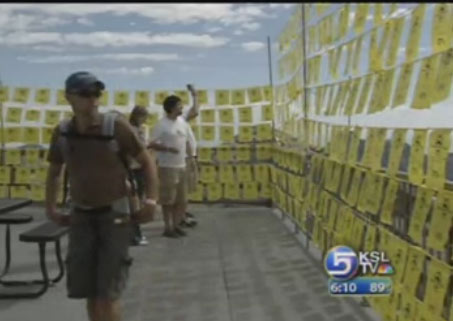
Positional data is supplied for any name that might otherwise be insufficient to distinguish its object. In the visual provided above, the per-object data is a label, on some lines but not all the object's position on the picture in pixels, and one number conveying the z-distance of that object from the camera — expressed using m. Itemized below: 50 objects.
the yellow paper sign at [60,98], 10.52
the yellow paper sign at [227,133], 10.64
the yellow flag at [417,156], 3.34
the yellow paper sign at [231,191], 10.75
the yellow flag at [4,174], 10.66
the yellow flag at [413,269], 3.50
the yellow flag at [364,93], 4.32
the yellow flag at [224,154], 10.73
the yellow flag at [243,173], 10.68
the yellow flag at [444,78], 2.98
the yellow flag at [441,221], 3.07
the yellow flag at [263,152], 10.59
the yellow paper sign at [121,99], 10.53
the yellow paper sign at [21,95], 10.51
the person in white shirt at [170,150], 7.77
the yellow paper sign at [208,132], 10.66
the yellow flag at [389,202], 3.86
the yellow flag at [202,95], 10.47
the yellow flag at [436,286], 3.15
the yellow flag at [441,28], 3.05
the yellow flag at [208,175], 10.80
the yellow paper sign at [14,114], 10.57
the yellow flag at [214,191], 10.80
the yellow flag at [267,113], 10.45
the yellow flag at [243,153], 10.67
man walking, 3.74
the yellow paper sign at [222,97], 10.49
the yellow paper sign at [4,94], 10.43
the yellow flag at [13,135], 10.65
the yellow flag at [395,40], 3.70
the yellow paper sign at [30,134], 10.65
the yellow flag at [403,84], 3.51
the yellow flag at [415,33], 3.38
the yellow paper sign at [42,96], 10.52
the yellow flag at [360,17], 4.45
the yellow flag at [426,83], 3.14
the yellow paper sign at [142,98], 10.51
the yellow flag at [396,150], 3.65
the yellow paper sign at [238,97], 10.48
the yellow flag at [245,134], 10.59
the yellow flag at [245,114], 10.54
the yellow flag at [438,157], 3.08
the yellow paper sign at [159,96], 10.50
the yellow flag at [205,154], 10.78
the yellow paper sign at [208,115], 10.59
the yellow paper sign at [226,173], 10.77
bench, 5.21
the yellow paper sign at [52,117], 10.62
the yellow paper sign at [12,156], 10.63
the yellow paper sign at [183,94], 10.50
